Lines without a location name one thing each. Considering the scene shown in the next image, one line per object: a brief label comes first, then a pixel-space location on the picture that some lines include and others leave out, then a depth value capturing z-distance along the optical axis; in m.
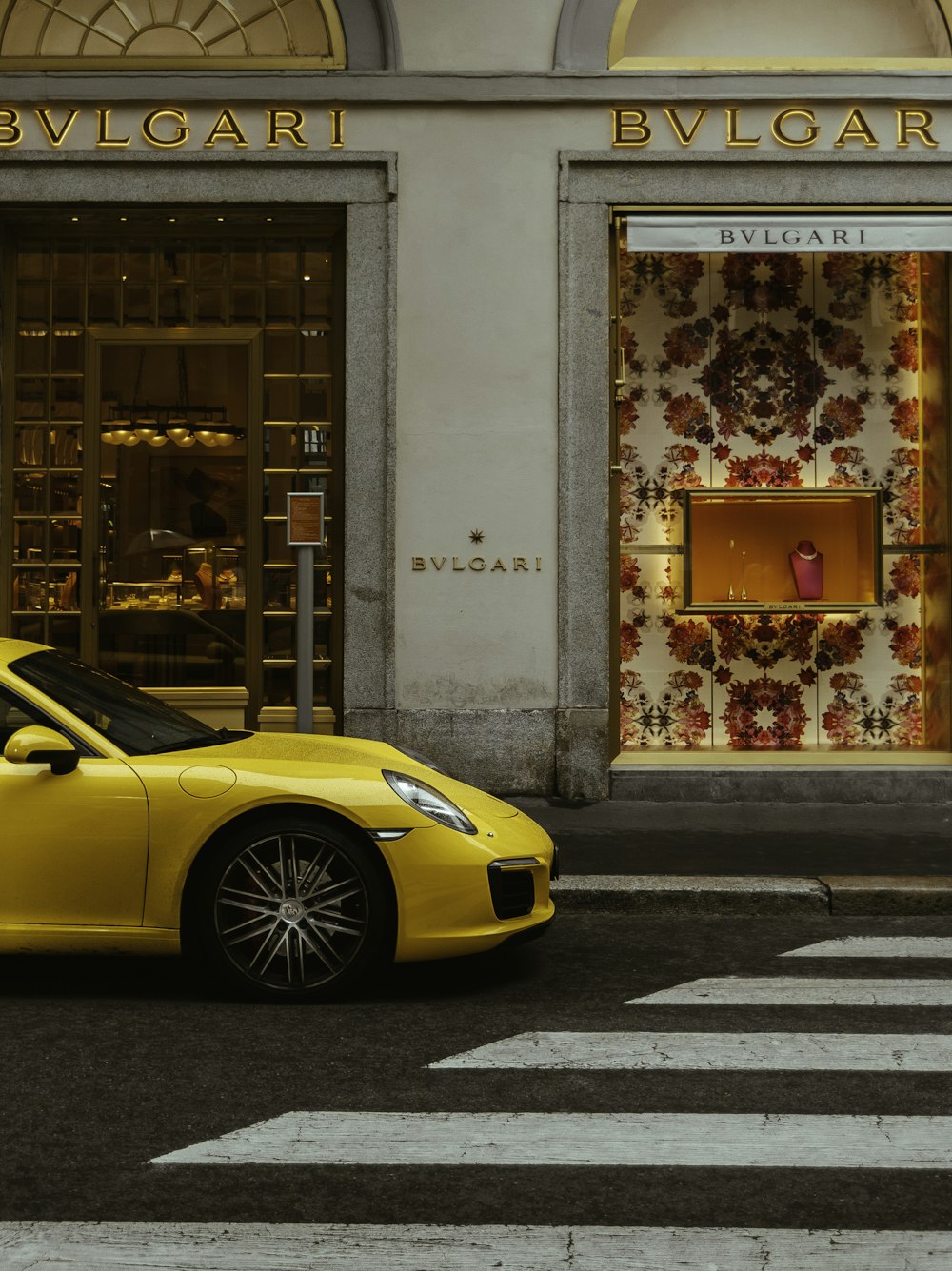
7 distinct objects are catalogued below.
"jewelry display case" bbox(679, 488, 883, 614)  11.13
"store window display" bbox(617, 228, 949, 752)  11.09
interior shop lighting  11.20
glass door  11.16
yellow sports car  5.34
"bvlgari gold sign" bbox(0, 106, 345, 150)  10.53
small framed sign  8.78
